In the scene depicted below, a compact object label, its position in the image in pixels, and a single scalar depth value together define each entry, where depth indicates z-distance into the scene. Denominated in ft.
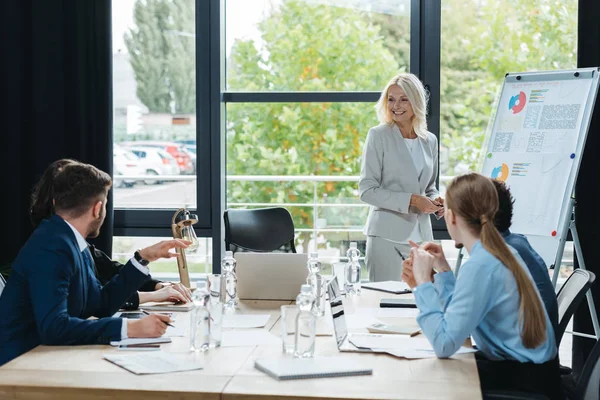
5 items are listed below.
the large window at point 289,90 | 15.58
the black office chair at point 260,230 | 13.85
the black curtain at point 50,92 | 15.46
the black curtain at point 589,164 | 14.23
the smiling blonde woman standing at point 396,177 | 12.96
